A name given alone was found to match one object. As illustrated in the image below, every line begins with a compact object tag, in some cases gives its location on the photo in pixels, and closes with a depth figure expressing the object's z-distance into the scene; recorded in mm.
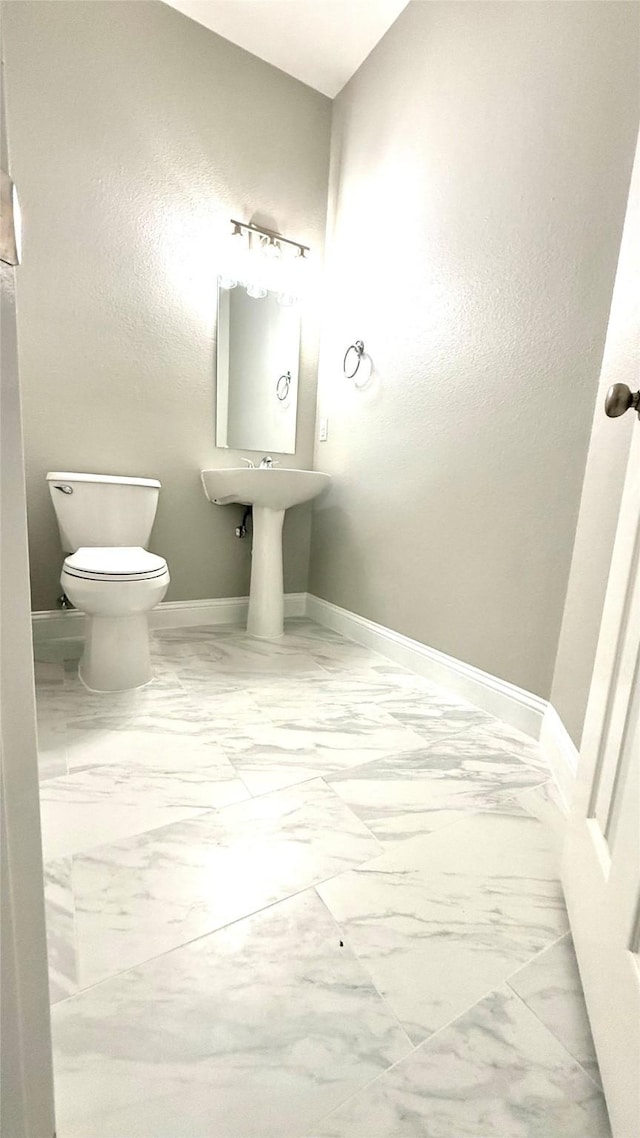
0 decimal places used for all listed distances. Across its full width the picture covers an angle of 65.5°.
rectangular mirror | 2336
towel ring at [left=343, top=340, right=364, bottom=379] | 2234
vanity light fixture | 2275
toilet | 1521
